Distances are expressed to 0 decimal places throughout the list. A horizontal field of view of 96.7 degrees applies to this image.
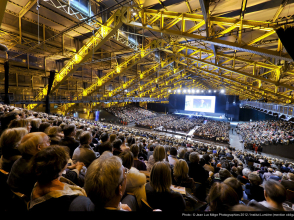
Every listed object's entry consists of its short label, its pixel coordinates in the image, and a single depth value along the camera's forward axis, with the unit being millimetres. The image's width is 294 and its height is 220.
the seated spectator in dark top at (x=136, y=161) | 2674
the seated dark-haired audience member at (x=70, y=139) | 3072
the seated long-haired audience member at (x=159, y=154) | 2737
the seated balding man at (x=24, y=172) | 1437
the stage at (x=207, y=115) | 28786
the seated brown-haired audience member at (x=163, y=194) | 1449
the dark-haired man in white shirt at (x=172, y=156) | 3310
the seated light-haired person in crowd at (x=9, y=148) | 1818
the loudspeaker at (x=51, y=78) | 11539
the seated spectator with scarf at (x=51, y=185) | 977
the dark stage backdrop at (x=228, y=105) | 28078
